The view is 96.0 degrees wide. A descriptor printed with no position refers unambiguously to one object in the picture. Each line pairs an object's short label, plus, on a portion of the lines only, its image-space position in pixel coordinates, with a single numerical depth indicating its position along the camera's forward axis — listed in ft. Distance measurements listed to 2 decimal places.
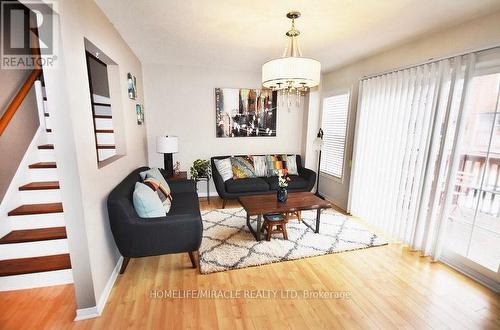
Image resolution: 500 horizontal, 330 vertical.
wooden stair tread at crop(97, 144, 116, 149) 9.73
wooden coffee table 9.11
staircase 6.52
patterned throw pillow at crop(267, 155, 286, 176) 14.61
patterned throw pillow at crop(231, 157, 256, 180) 13.82
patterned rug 8.30
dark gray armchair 6.55
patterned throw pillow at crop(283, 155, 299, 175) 14.97
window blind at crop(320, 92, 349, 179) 13.21
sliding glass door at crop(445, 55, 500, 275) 6.90
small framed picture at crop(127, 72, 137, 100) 9.75
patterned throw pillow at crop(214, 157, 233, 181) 13.35
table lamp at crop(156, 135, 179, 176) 12.05
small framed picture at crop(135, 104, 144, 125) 11.05
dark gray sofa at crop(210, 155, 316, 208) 12.80
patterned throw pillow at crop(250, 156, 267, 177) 14.46
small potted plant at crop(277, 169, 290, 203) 9.80
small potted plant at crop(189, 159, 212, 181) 13.53
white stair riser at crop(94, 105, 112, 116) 10.63
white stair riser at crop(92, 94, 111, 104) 10.51
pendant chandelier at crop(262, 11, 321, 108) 6.37
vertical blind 7.80
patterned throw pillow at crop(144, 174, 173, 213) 8.43
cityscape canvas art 14.37
